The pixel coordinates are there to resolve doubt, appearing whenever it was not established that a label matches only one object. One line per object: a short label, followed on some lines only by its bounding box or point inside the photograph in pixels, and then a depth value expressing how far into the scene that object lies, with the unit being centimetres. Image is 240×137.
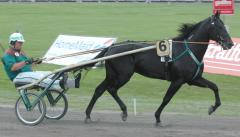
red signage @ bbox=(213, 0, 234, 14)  1608
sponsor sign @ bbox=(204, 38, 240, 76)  1744
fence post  1208
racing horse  1002
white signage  1980
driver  1050
